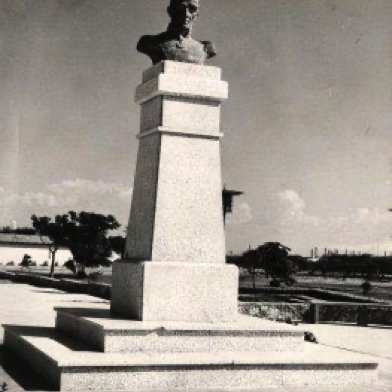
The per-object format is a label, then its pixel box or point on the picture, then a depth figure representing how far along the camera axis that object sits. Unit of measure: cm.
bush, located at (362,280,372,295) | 4582
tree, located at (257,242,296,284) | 4044
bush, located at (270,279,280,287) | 4292
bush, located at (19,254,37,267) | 8897
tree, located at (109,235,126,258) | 8256
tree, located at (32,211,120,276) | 6406
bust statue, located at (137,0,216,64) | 936
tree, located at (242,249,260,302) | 4778
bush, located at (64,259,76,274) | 6406
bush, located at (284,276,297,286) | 4124
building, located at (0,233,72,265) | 9425
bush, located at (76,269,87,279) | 6038
